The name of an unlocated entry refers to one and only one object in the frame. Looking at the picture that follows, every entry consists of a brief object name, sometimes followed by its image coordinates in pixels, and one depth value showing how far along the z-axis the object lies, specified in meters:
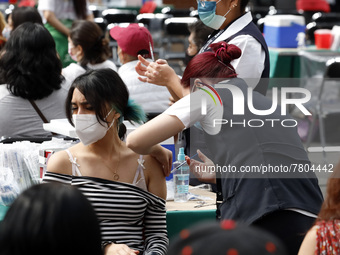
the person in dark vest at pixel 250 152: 4.96
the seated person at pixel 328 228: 4.26
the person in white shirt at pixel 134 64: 9.40
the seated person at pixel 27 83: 8.43
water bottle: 6.78
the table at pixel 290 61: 16.53
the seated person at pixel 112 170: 5.66
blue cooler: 17.02
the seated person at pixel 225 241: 2.15
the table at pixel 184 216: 6.37
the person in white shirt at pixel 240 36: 6.79
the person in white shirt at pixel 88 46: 11.16
